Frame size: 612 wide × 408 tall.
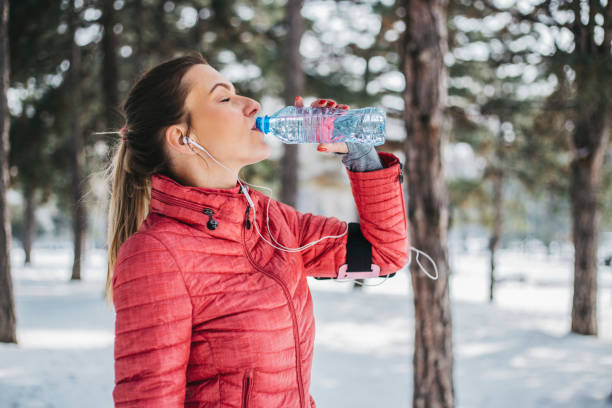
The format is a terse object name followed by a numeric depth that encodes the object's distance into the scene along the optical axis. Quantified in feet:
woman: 3.83
